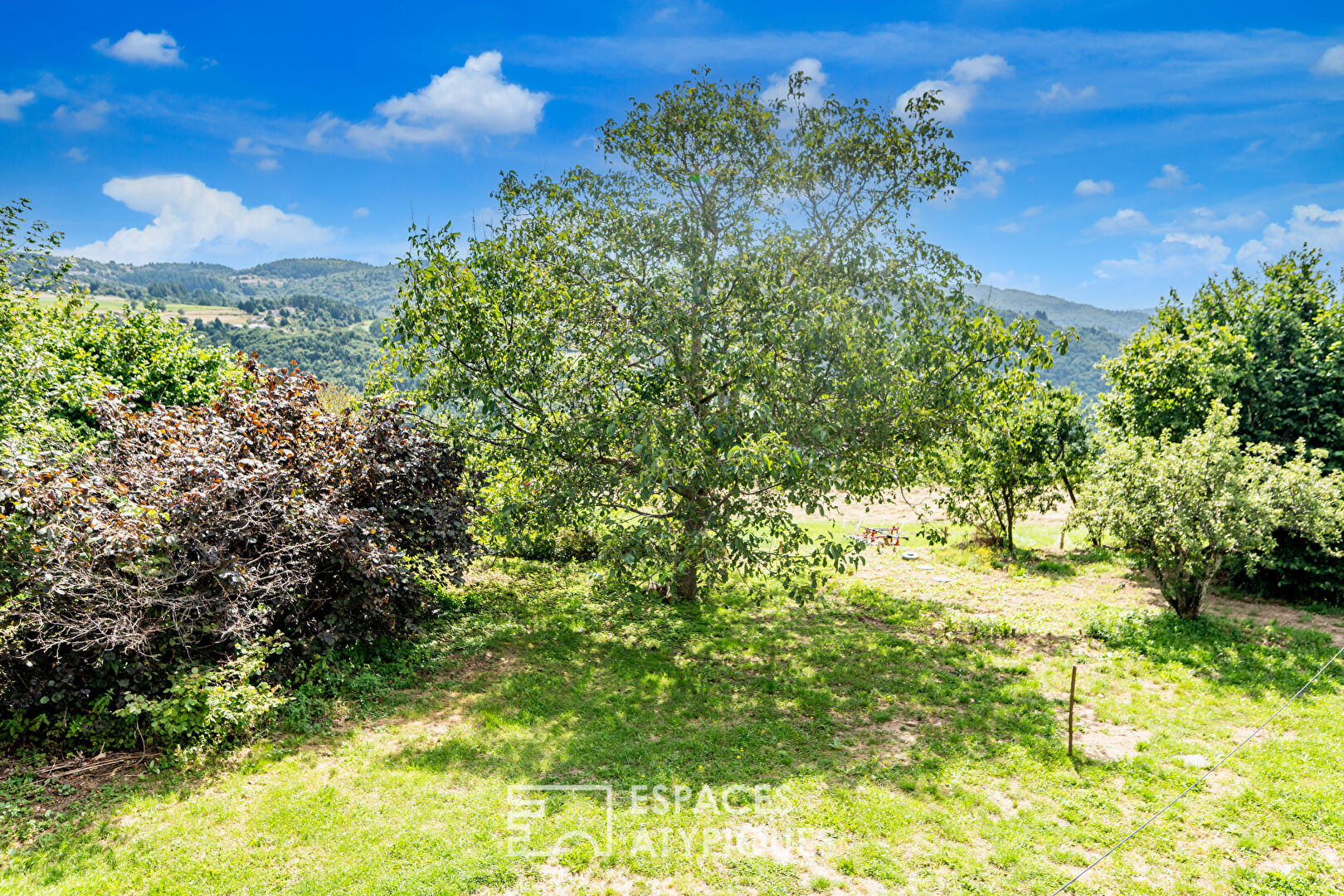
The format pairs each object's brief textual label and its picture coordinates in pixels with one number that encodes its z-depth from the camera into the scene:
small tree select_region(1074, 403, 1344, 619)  10.95
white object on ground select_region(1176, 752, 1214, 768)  7.34
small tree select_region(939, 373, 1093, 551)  18.02
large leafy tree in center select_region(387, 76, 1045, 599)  10.09
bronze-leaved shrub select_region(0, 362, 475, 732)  6.85
